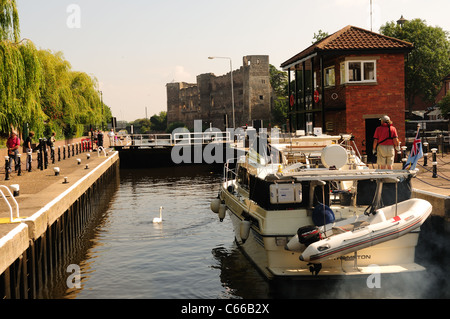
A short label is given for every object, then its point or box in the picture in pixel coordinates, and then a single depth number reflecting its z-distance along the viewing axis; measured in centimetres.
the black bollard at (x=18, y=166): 2475
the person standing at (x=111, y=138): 5647
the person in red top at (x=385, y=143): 1585
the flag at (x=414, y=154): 1369
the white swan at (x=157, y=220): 2131
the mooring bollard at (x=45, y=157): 2822
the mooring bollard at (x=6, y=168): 2207
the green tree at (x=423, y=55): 6744
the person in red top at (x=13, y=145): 2466
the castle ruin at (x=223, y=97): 10656
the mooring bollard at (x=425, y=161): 2238
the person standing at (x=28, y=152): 2584
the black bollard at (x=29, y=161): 2600
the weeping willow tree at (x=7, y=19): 2450
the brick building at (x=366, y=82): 2792
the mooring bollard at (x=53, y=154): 3277
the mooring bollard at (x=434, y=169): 1845
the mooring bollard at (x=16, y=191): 1500
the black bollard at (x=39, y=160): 2771
